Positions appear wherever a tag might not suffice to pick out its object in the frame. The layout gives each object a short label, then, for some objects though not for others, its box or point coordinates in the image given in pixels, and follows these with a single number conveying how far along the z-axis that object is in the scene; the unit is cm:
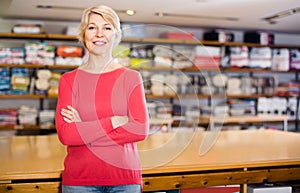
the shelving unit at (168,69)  469
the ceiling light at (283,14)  414
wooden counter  176
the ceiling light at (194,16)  444
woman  152
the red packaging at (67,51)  479
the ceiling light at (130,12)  420
